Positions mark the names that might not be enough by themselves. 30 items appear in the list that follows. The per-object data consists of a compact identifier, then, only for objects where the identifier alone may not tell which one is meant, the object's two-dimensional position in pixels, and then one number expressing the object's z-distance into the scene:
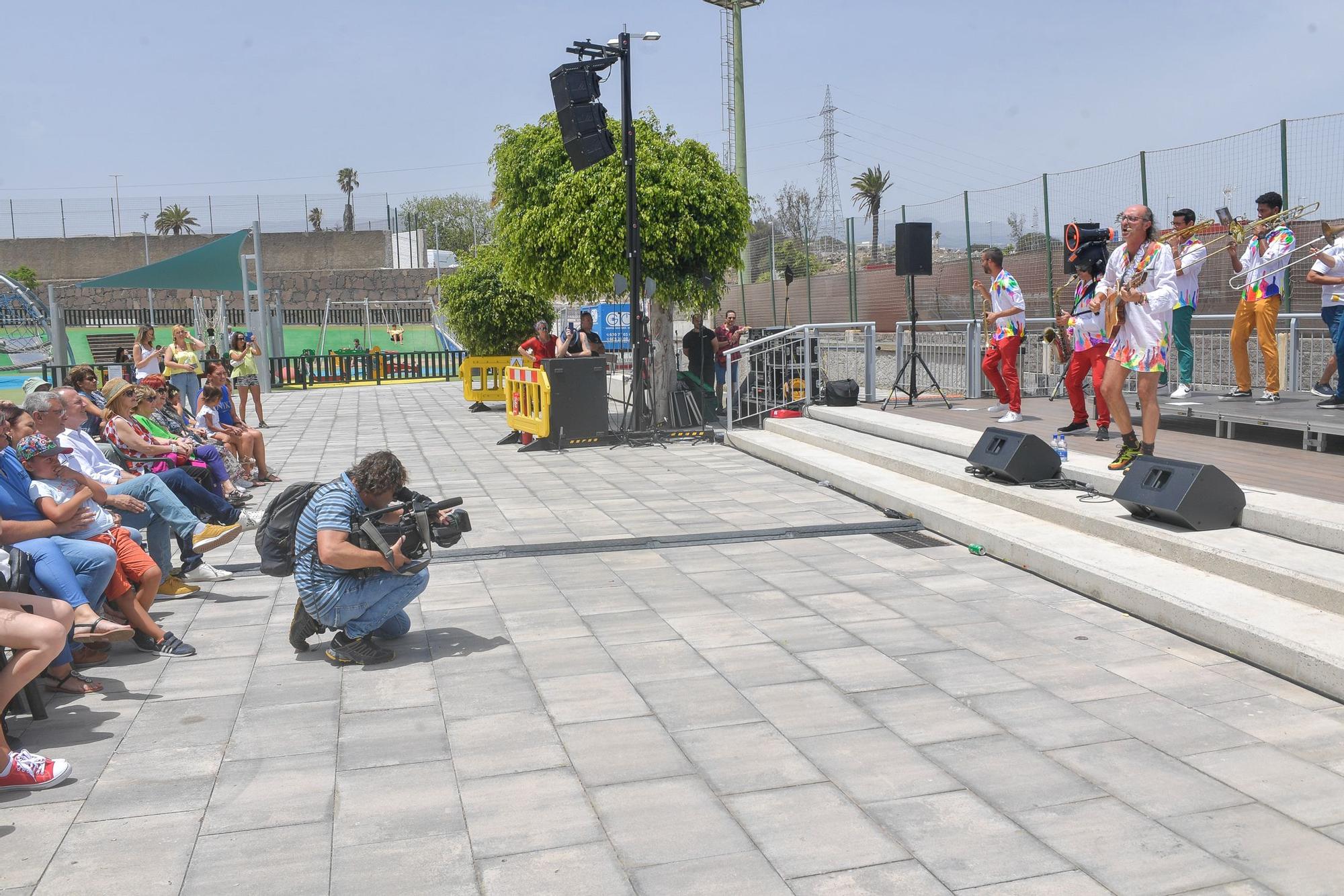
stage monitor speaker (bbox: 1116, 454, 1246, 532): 6.01
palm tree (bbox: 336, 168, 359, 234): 90.25
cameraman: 5.01
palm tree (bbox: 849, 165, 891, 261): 57.62
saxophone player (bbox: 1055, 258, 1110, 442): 8.55
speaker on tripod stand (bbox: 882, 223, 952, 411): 12.36
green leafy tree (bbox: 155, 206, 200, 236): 80.56
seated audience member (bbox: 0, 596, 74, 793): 3.80
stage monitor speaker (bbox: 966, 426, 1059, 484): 7.75
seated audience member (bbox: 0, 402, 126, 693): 4.68
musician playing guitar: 6.88
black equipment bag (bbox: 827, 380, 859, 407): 13.09
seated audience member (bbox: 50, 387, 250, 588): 5.90
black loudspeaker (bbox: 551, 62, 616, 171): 12.27
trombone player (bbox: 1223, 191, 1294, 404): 9.23
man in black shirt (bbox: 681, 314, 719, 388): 15.43
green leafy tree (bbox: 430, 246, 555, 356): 19.52
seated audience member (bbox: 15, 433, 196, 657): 5.02
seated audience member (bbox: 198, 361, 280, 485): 10.77
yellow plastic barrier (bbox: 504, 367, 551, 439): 13.27
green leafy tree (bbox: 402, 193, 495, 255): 70.38
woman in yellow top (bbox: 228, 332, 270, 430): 15.11
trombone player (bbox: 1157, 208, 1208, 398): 9.98
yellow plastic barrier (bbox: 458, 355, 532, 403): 18.59
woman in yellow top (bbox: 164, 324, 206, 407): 14.19
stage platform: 7.00
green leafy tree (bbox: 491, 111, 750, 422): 13.66
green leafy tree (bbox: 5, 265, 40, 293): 49.12
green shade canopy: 21.88
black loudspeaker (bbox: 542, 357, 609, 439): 13.18
